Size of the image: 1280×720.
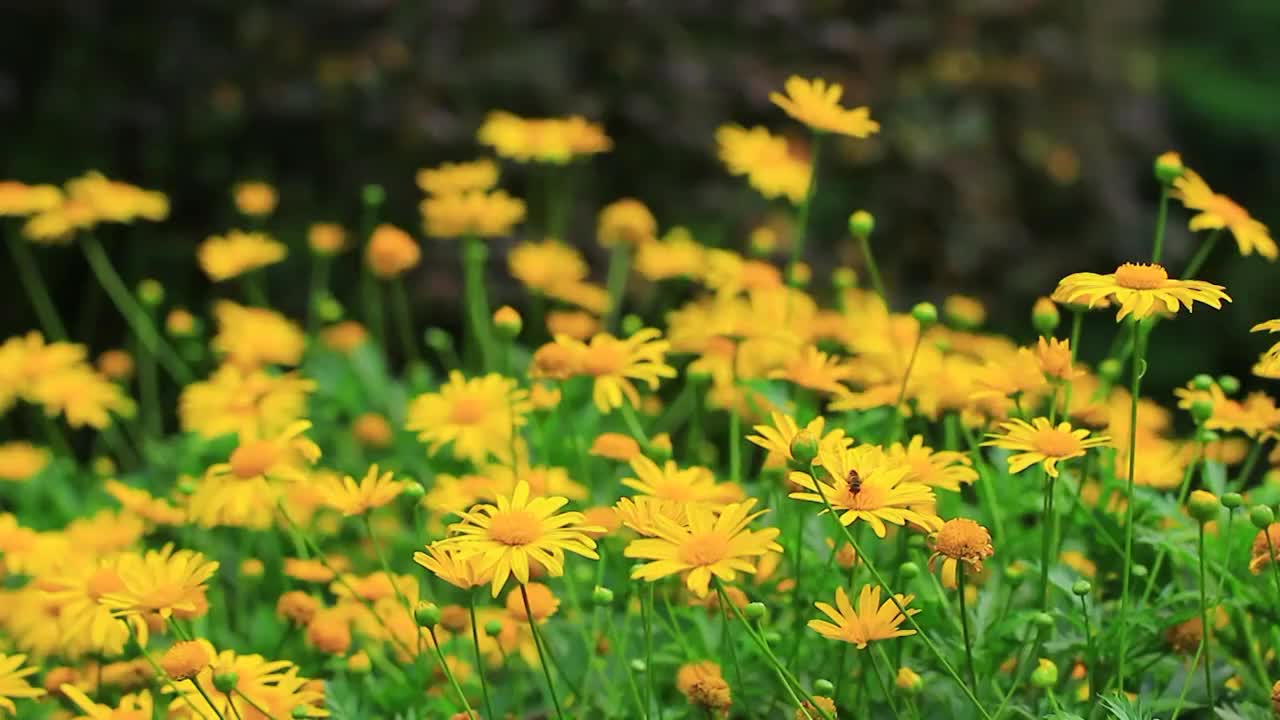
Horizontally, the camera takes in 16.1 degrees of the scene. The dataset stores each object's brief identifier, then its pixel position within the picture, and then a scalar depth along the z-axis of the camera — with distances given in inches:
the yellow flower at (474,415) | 61.9
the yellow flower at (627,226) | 71.1
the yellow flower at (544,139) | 69.2
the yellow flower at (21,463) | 70.0
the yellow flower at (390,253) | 69.8
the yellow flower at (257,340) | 69.7
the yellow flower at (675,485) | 58.0
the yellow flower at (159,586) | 56.9
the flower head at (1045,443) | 55.8
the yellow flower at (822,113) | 63.1
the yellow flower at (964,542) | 55.4
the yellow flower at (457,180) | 70.1
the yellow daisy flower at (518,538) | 55.1
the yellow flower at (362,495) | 58.8
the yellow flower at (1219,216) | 61.7
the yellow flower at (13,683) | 57.1
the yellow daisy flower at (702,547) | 54.9
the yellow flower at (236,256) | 71.9
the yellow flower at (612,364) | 60.5
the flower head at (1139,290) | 55.6
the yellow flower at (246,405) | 64.7
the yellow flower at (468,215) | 69.1
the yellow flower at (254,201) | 72.7
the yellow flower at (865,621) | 55.4
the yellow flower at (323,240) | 72.6
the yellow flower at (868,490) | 55.0
